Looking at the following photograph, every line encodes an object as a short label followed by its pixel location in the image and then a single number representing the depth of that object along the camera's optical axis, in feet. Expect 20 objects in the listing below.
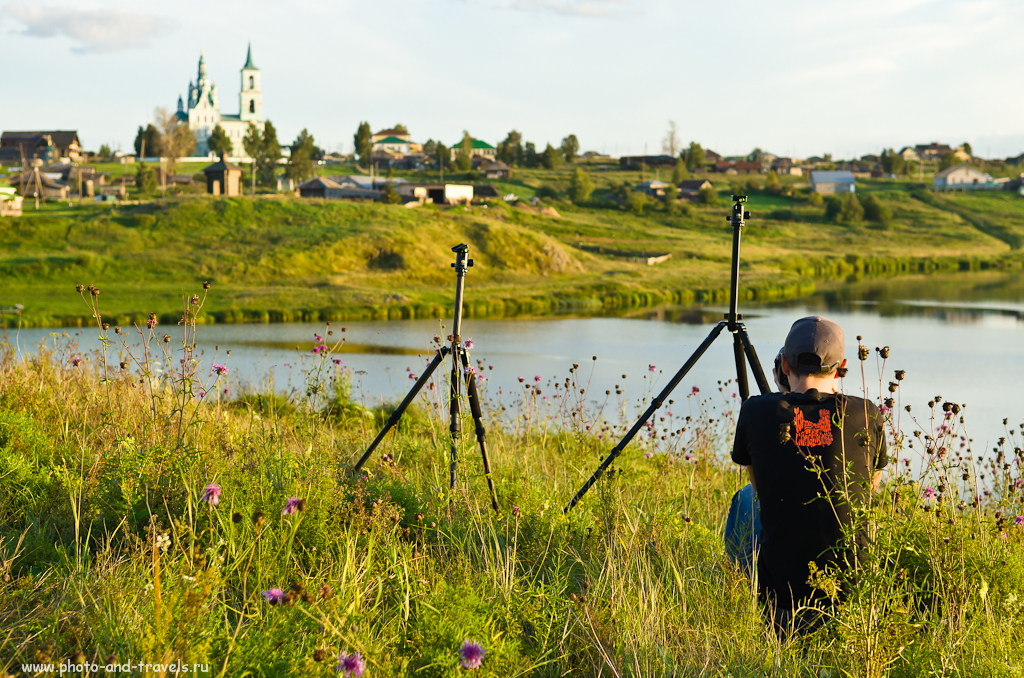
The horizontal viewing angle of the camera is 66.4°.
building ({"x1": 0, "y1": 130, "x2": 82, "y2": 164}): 336.70
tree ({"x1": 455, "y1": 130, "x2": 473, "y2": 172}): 321.32
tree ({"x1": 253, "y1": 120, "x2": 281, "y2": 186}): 270.05
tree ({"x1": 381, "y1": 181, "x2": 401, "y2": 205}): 190.29
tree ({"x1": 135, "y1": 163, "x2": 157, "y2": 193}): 211.20
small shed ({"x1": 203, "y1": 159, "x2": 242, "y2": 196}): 185.98
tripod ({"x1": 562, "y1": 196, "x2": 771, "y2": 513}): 13.82
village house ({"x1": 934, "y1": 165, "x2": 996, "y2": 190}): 328.49
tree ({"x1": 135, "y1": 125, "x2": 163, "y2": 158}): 335.67
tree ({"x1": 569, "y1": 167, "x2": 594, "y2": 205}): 269.03
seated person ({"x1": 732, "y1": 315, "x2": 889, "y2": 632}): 9.76
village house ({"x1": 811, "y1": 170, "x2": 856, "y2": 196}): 317.83
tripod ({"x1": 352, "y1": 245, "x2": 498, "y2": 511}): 14.05
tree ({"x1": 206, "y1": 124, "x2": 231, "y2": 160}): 305.59
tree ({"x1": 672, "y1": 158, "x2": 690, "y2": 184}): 315.78
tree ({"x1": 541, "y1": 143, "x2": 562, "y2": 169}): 352.28
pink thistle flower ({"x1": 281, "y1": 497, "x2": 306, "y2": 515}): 7.49
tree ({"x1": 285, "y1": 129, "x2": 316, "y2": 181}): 270.05
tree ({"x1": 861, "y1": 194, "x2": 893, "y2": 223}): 254.68
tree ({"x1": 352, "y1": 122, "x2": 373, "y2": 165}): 355.73
